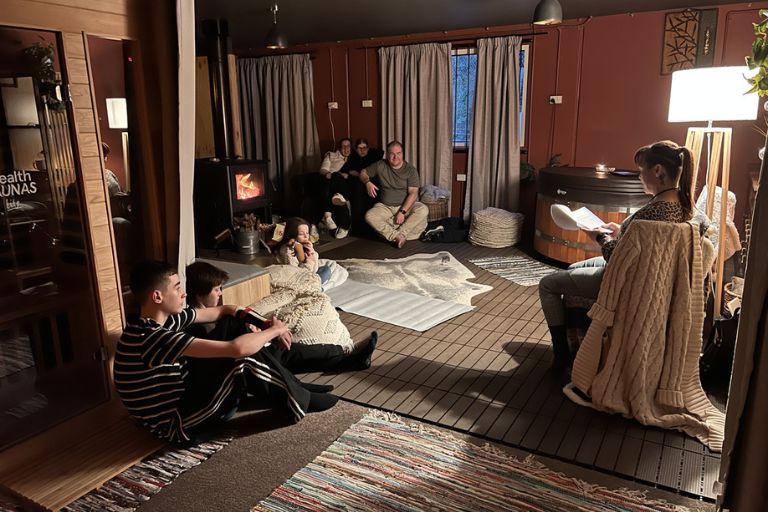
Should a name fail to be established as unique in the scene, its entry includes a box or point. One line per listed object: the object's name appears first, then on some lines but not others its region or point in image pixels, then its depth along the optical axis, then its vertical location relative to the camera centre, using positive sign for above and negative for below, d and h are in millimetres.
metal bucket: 5059 -987
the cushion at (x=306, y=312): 2777 -922
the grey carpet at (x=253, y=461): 1867 -1187
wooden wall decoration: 4844 +669
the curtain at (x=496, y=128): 5793 -63
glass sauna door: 1968 -463
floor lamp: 2787 +53
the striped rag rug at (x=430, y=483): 1836 -1199
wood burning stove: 5262 -606
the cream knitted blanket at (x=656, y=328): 2197 -810
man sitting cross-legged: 5672 -721
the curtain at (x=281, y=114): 7055 +159
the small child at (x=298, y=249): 3670 -776
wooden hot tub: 4215 -606
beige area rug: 4078 -1162
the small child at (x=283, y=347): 2316 -1037
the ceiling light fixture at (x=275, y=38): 5461 +832
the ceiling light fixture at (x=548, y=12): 4156 +778
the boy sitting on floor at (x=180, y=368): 2002 -869
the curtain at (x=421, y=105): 6172 +204
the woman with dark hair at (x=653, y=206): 2252 -337
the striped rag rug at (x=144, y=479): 1848 -1182
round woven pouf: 5450 -1003
